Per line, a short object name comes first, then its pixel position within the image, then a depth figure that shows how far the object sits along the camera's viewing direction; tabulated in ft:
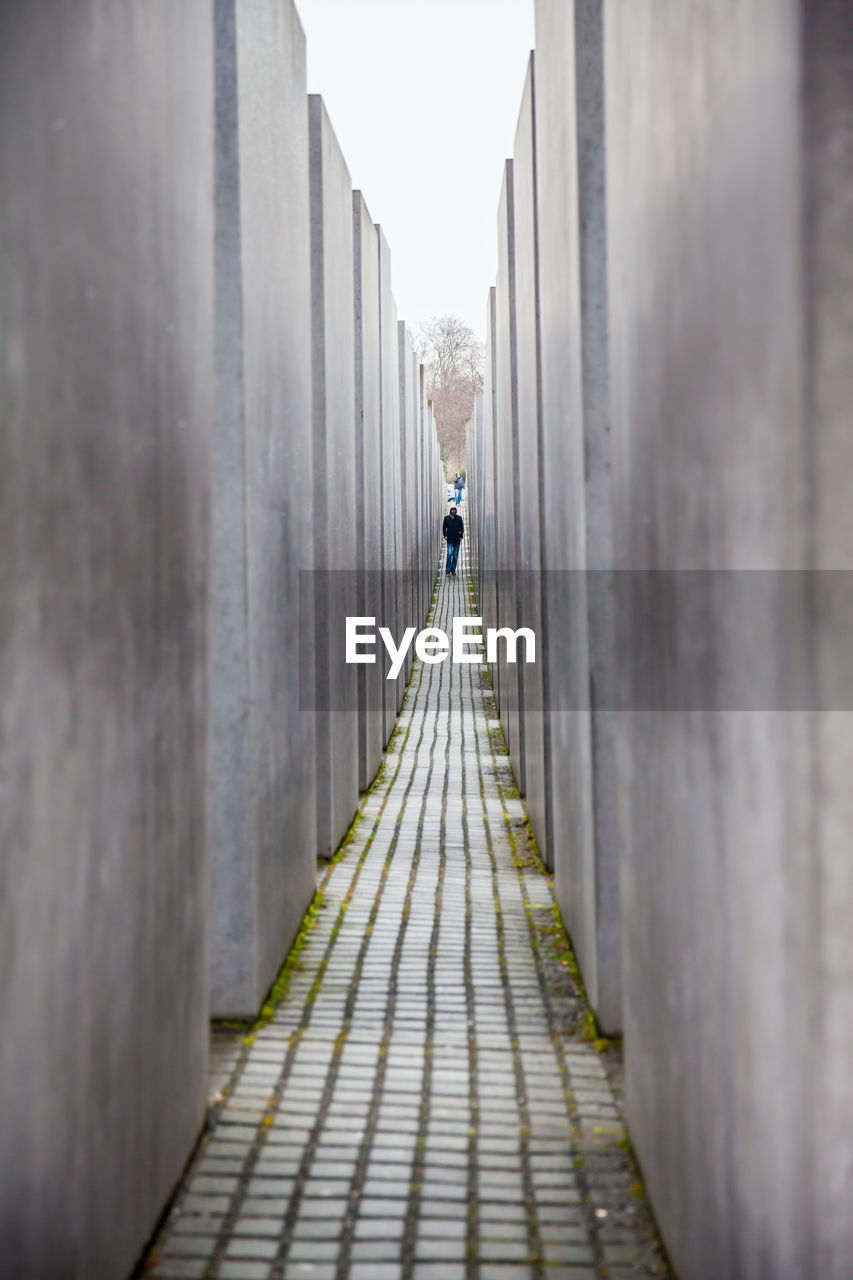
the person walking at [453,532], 116.06
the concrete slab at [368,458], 38.01
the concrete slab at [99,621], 8.57
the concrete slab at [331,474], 28.73
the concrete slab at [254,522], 18.03
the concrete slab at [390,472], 48.34
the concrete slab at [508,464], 37.29
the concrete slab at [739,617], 7.29
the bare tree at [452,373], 294.87
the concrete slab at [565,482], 19.40
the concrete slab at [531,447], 28.07
